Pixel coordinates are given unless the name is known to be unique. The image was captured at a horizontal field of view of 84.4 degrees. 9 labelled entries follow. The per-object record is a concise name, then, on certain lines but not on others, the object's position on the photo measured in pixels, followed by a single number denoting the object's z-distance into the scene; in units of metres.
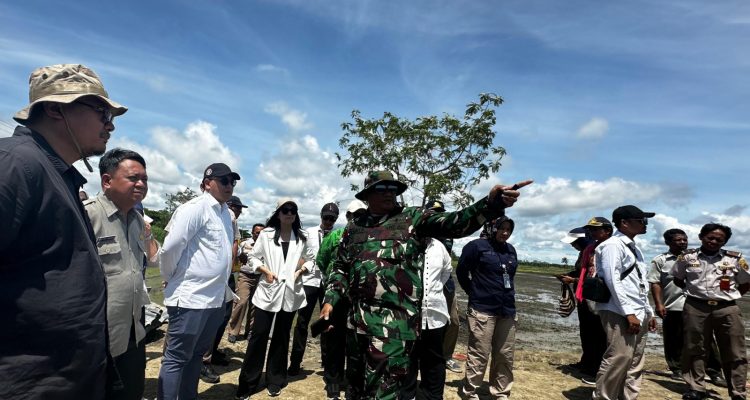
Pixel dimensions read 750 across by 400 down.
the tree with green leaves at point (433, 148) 11.02
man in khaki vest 2.48
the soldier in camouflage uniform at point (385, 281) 2.99
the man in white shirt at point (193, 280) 3.26
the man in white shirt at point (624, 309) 4.36
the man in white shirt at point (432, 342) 4.31
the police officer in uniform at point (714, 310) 5.18
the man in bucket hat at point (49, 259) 1.32
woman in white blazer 4.50
